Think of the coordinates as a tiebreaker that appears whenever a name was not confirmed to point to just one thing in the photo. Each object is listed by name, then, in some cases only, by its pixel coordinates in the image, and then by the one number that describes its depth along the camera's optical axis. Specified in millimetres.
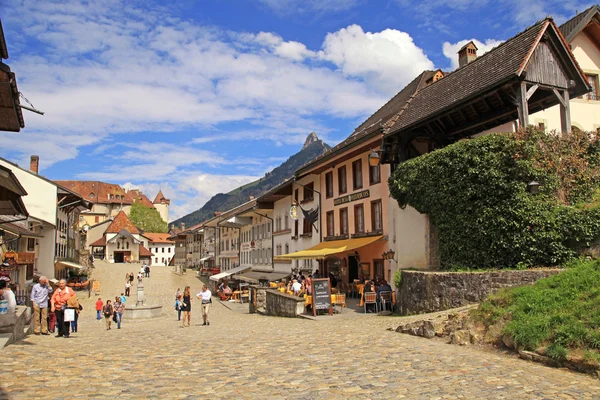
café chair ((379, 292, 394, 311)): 19922
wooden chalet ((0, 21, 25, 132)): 8289
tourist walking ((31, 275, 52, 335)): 14859
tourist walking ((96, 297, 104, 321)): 28875
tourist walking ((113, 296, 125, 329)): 23906
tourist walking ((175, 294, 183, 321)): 26406
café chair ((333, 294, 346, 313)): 21156
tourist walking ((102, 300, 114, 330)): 22000
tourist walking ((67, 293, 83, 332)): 14914
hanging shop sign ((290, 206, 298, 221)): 34125
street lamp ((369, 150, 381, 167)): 19562
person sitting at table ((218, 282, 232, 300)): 40406
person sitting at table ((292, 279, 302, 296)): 24284
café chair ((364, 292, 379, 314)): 19853
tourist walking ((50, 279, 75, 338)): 14766
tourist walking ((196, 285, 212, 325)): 21938
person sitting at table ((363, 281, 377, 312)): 20516
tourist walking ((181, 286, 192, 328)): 21812
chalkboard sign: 19828
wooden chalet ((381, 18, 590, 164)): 16172
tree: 135500
